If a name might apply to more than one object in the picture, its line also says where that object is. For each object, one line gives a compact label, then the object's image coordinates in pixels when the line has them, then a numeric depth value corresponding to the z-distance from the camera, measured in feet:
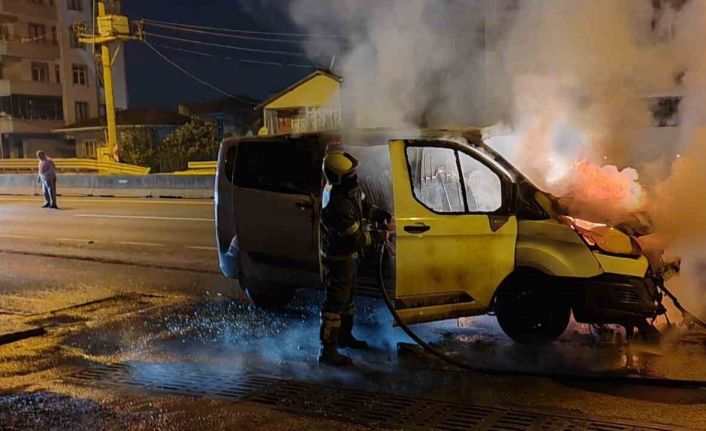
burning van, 18.12
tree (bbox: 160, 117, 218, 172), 117.39
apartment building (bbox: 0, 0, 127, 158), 165.07
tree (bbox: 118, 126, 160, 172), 119.34
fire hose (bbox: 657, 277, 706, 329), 18.42
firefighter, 18.03
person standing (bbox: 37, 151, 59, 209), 62.39
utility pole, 98.63
